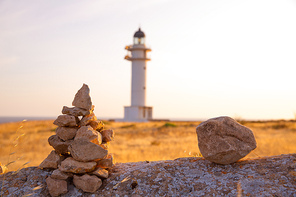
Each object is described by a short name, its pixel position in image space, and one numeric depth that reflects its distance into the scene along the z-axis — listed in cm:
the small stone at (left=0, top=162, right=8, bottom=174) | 564
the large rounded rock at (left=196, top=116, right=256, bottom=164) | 518
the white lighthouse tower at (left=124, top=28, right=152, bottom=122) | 3788
